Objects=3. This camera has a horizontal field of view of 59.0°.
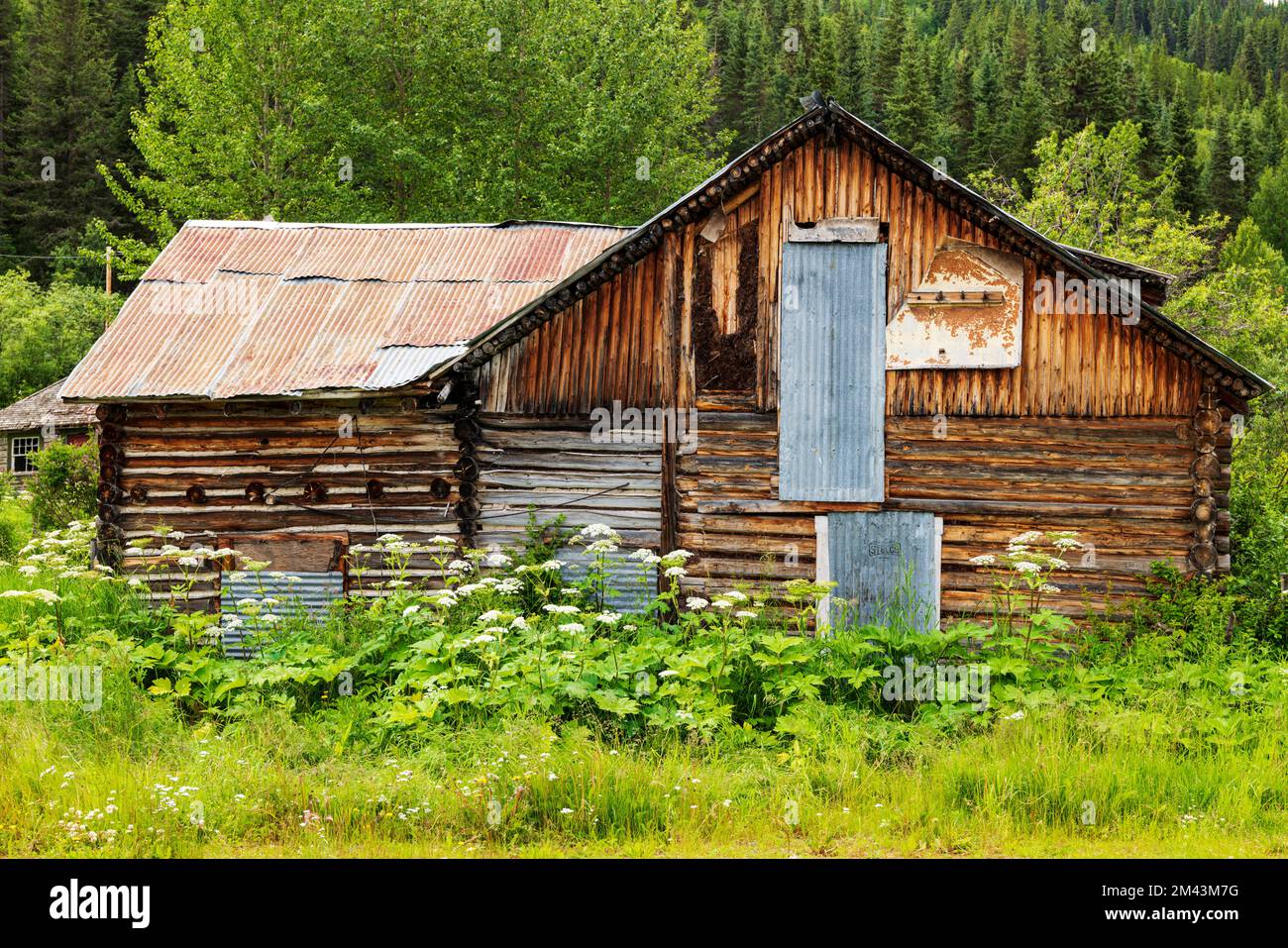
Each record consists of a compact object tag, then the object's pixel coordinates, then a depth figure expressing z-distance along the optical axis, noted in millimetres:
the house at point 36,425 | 31881
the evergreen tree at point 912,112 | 62812
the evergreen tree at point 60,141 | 53719
